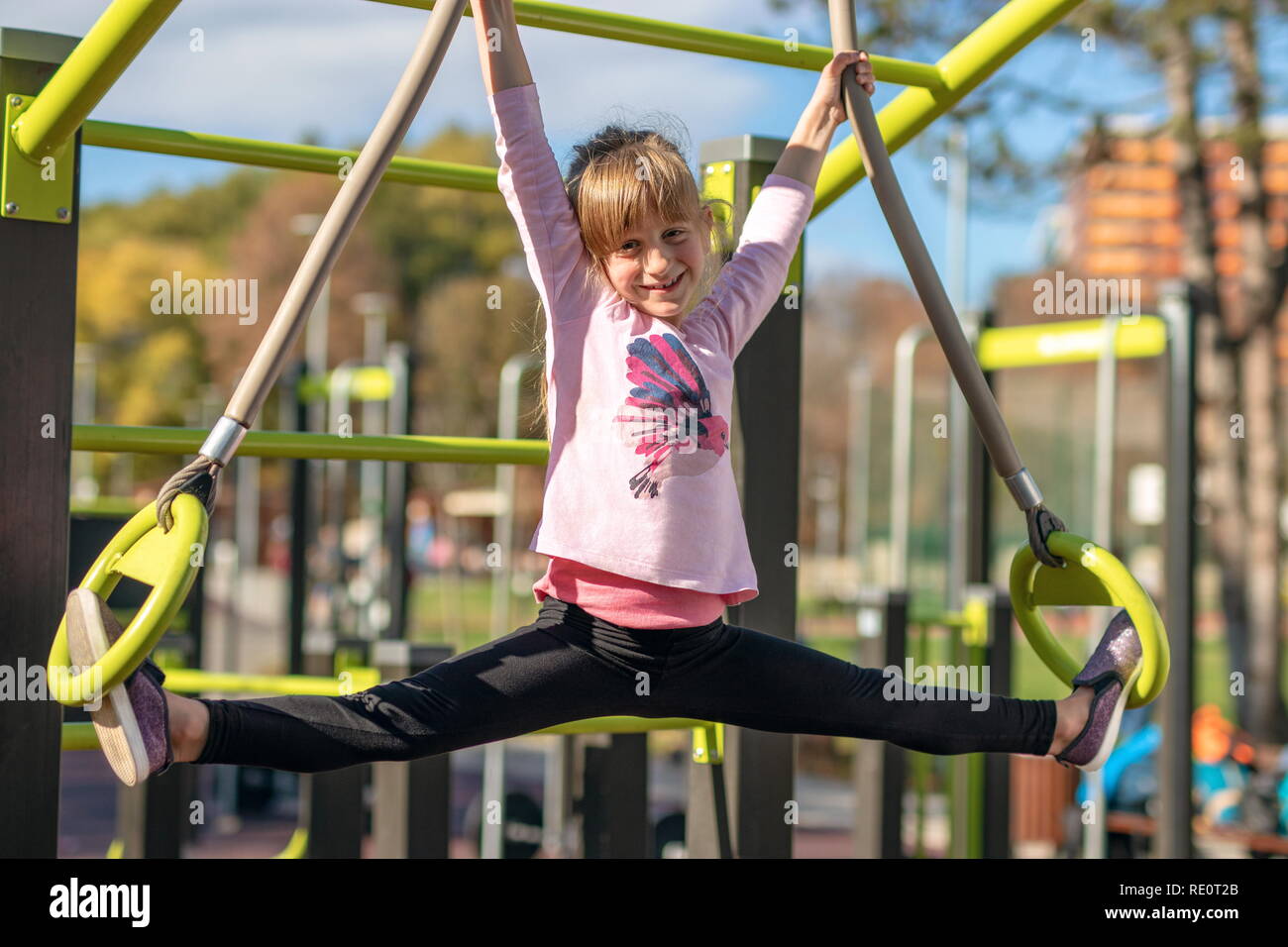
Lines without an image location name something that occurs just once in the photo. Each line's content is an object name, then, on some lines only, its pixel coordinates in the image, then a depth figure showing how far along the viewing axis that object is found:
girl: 1.92
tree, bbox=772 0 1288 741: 7.70
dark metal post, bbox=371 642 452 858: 2.72
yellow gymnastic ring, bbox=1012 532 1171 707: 2.02
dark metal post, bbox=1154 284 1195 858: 4.22
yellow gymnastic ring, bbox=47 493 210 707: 1.62
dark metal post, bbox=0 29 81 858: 2.02
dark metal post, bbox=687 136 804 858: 2.69
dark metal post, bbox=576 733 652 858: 3.01
